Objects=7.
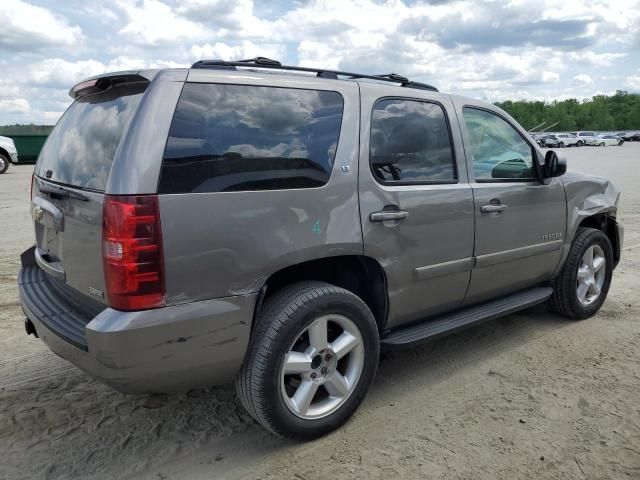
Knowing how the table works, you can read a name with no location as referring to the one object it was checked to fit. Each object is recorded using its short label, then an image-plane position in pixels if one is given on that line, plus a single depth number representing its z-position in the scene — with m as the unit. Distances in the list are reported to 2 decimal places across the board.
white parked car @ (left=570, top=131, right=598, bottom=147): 54.96
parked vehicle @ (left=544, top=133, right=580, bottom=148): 53.91
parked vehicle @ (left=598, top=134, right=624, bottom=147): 54.65
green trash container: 24.06
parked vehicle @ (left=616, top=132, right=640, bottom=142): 66.96
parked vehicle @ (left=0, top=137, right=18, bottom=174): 18.08
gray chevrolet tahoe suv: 2.36
